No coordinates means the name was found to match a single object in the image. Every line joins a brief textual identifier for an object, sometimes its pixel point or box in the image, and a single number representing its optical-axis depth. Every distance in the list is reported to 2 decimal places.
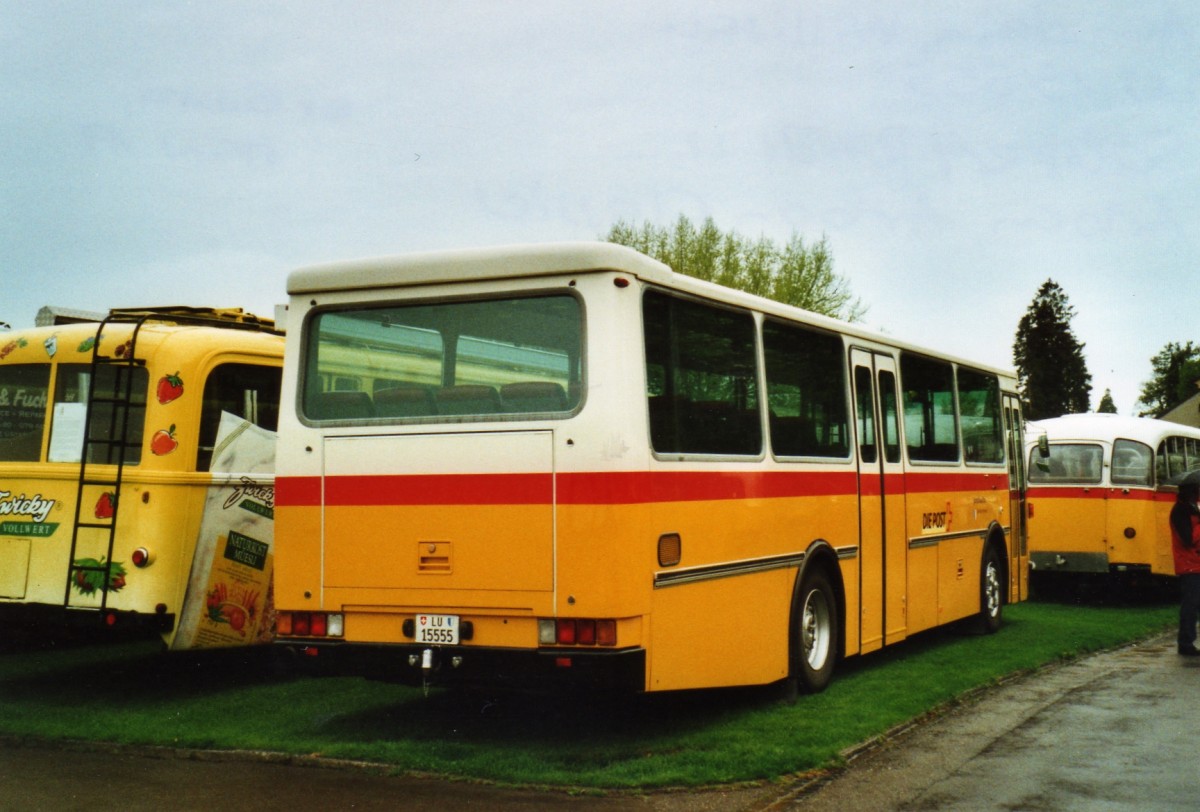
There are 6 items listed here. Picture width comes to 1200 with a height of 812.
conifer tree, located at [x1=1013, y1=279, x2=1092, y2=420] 95.06
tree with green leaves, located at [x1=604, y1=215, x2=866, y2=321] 48.28
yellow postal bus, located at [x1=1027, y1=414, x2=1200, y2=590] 18.17
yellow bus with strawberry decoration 9.62
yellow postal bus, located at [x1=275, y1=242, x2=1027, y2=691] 7.43
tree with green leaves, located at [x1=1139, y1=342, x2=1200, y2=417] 125.31
